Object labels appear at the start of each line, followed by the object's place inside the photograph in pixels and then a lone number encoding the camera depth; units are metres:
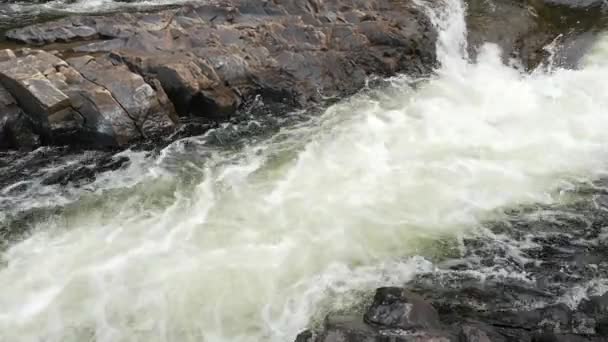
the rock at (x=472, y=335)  5.46
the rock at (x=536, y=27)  14.38
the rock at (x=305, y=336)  5.66
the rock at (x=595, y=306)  6.39
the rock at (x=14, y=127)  9.49
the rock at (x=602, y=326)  6.09
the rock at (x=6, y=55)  10.26
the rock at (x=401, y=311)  5.71
